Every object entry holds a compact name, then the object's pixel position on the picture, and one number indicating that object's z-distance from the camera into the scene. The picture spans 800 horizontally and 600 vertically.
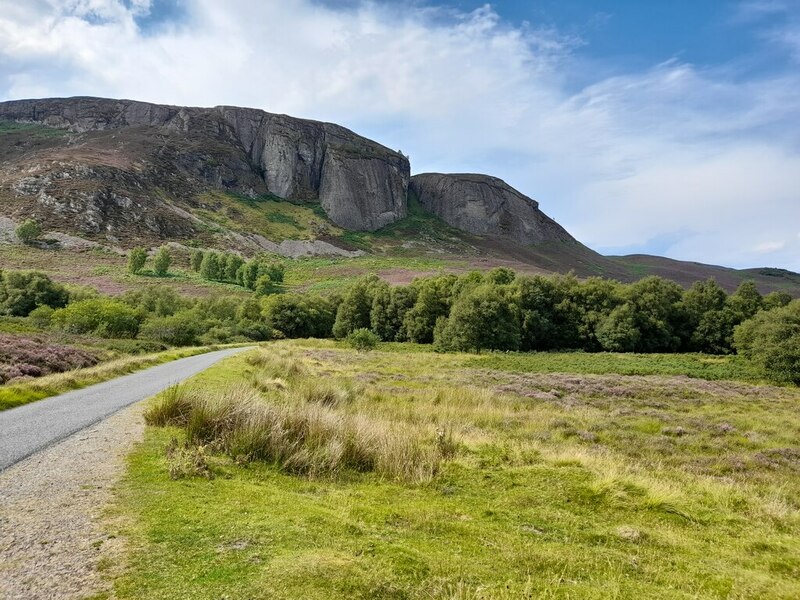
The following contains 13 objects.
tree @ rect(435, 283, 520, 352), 57.31
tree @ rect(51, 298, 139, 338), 44.00
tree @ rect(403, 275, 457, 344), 69.19
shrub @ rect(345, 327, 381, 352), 57.78
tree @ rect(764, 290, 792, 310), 64.71
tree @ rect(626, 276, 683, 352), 62.81
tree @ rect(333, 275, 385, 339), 74.50
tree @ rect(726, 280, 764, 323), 64.11
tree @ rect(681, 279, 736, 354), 64.44
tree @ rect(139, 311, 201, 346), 51.81
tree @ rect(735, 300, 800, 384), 39.56
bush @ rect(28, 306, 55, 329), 43.84
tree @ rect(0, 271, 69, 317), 54.53
